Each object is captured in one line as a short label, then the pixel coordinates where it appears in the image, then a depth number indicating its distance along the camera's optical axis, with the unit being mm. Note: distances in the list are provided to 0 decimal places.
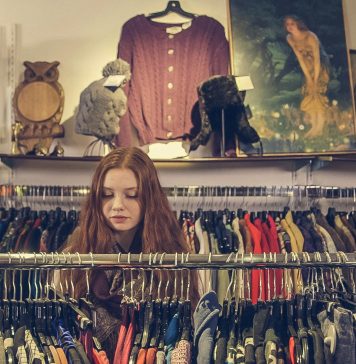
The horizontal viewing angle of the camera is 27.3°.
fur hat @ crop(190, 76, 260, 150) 3242
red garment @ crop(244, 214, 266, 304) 2697
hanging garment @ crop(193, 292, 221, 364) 1716
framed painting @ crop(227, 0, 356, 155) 3482
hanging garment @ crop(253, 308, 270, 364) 1743
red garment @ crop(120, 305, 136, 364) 1780
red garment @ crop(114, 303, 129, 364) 1800
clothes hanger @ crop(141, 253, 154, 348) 1801
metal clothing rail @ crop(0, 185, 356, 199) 3256
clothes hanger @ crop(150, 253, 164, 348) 1804
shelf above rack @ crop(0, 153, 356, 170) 3264
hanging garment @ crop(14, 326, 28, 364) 1707
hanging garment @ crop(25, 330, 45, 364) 1690
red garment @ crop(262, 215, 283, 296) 2854
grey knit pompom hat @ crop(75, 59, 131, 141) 3227
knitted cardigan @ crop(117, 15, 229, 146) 3490
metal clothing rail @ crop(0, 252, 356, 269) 1718
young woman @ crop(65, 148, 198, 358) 2291
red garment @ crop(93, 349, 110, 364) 1742
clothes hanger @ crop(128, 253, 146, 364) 1763
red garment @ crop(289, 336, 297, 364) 1724
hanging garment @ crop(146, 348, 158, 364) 1760
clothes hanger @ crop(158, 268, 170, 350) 1841
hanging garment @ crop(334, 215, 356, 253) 2936
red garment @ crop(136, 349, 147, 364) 1759
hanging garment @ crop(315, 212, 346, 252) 2904
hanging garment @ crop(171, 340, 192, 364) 1707
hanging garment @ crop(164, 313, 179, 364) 1783
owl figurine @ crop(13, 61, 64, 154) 3412
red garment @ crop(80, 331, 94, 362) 1759
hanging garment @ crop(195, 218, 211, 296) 2643
